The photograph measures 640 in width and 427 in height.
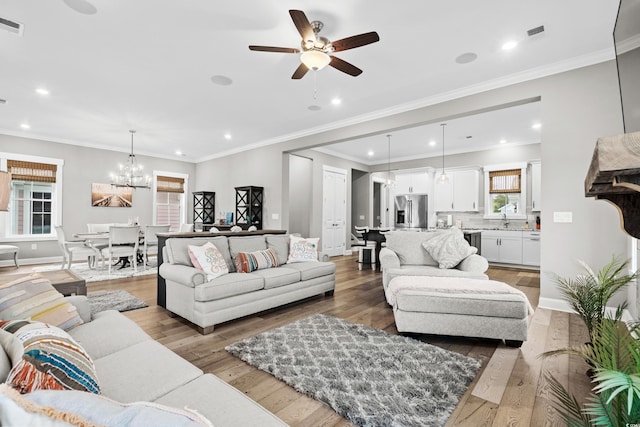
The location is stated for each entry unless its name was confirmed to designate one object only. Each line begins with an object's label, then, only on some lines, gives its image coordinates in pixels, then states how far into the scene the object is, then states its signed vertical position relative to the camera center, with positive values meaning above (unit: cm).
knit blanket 260 -63
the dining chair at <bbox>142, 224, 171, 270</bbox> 586 -48
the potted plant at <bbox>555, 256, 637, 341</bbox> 192 -52
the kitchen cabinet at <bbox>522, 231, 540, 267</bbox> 607 -62
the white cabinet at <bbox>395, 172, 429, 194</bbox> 796 +95
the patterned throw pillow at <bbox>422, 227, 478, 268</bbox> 374 -40
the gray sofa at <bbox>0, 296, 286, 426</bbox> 102 -68
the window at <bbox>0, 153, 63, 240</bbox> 626 +38
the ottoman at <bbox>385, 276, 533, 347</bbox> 251 -81
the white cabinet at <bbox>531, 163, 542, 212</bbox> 647 +70
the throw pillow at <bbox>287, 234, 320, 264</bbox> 418 -49
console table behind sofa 348 -39
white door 794 +13
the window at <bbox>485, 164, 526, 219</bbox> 672 +64
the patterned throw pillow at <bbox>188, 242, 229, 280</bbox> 313 -49
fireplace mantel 82 +17
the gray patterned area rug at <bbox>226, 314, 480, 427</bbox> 173 -111
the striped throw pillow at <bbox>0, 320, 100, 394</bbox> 65 -39
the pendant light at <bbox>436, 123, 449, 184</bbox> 677 +90
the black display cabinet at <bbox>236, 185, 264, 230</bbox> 705 +23
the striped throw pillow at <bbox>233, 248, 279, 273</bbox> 354 -56
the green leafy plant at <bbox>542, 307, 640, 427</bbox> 67 -43
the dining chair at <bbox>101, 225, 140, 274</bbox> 535 -50
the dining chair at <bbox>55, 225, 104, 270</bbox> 542 -63
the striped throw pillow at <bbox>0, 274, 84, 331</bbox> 147 -47
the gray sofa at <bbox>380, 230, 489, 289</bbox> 355 -57
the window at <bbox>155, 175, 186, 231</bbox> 850 +42
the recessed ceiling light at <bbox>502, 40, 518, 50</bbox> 305 +181
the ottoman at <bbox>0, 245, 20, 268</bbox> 550 -70
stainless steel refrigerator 794 +16
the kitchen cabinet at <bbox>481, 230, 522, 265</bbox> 631 -62
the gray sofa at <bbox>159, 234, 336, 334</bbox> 290 -75
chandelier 618 +77
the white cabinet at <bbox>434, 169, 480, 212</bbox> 727 +63
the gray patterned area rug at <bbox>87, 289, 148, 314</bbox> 356 -111
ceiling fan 238 +147
